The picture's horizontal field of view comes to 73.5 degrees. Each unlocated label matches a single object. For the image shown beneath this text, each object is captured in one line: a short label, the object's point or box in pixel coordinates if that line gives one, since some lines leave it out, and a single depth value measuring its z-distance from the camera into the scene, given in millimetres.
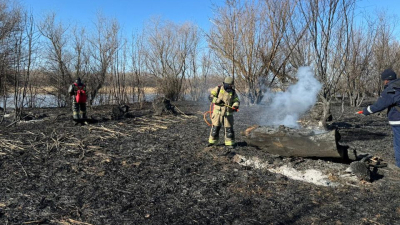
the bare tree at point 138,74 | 16516
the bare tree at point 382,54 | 14525
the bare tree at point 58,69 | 15478
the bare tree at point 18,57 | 8164
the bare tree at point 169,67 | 21672
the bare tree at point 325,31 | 6867
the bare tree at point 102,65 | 16297
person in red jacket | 8820
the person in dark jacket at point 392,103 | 4594
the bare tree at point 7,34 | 11552
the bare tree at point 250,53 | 14328
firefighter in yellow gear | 5887
